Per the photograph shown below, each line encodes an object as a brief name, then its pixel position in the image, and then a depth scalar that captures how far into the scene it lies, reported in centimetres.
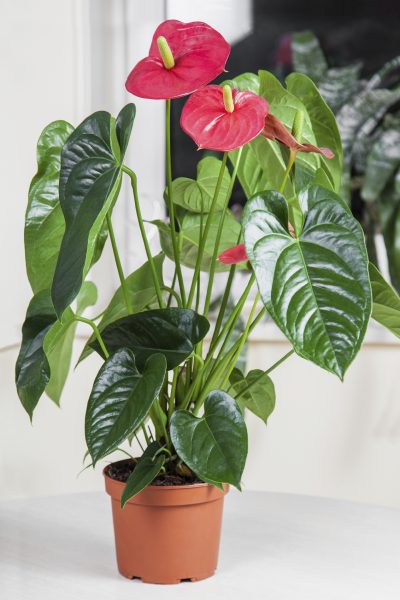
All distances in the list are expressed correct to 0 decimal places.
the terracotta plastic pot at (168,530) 144
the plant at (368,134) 240
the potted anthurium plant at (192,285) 127
